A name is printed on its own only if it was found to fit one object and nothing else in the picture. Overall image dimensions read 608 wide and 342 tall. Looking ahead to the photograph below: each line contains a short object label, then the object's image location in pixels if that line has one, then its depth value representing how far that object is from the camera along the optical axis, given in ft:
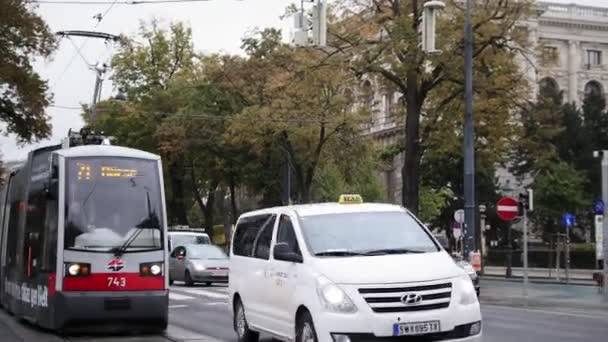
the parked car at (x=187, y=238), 114.52
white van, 32.81
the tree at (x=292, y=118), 141.59
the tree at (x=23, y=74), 121.19
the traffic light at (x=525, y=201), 94.43
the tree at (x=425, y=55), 107.45
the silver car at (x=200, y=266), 102.22
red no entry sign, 94.94
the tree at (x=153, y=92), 195.00
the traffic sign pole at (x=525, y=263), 89.81
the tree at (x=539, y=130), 112.47
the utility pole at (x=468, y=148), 95.40
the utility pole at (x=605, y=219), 83.85
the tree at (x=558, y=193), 215.31
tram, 48.75
